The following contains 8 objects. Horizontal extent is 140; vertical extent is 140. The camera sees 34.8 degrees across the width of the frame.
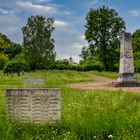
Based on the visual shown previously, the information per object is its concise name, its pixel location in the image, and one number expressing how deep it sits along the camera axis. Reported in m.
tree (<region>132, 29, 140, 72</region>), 33.52
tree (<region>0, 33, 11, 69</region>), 28.65
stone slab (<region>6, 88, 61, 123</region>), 5.48
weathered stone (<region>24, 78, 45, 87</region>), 12.72
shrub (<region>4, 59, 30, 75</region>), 32.97
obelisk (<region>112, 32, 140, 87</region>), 17.77
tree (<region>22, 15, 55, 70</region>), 45.60
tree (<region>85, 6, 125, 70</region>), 40.83
